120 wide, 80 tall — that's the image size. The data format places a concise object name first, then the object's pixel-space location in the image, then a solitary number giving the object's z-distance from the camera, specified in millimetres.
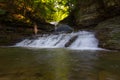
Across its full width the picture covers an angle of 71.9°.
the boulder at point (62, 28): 12927
